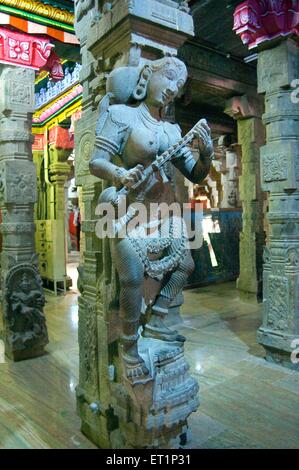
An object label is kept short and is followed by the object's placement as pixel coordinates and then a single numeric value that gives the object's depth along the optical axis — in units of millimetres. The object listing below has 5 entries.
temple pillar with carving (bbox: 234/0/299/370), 3812
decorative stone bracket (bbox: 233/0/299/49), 3693
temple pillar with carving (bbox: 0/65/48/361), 4270
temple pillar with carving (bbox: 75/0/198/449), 2084
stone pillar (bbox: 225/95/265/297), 6867
